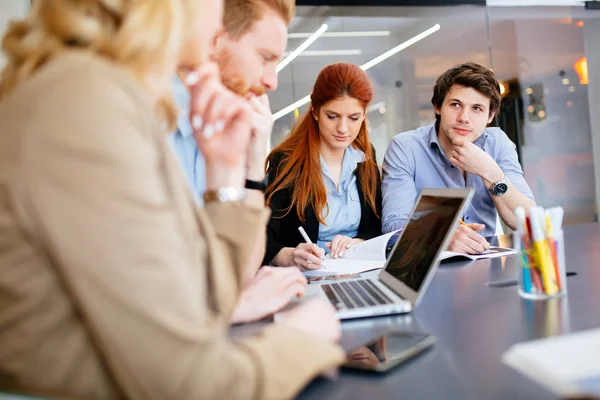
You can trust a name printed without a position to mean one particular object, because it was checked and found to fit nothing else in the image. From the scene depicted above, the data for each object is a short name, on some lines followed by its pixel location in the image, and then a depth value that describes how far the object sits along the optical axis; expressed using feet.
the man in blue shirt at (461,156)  8.21
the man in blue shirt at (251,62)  5.58
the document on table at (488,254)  5.71
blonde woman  1.85
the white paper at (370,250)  6.08
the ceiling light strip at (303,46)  16.40
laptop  3.81
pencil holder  3.94
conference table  2.42
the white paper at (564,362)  1.97
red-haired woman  8.70
